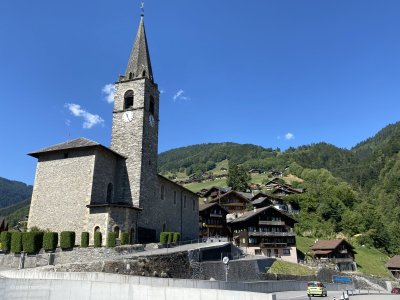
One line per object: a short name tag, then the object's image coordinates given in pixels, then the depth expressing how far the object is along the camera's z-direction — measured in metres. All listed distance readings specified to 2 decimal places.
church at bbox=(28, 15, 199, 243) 32.77
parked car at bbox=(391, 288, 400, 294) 44.91
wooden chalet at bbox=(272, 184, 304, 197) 102.04
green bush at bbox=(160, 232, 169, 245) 35.88
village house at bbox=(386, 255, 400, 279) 65.50
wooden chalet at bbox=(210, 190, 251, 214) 88.94
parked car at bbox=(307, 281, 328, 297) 26.03
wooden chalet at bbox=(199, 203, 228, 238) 65.62
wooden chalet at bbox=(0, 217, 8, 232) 66.69
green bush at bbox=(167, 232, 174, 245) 36.31
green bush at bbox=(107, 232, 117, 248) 29.05
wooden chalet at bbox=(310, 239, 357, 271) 60.99
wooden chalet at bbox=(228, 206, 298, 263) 59.94
